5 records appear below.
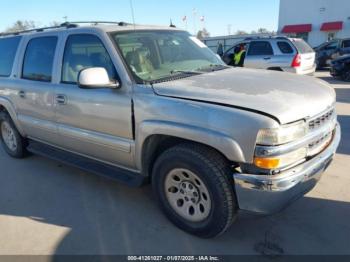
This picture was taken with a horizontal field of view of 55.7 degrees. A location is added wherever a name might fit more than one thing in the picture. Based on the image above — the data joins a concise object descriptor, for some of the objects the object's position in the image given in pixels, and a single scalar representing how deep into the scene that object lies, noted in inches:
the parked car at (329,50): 670.5
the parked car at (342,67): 516.6
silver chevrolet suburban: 101.3
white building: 1223.5
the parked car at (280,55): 404.8
